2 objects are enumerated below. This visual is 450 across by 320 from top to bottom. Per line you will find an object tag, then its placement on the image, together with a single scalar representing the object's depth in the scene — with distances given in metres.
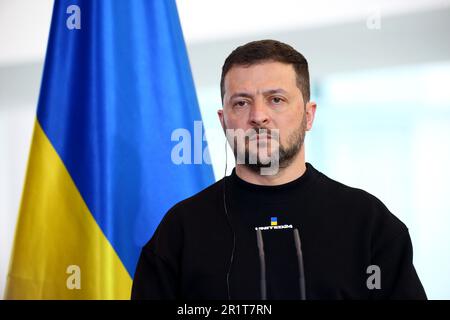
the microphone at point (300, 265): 2.26
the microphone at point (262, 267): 2.27
